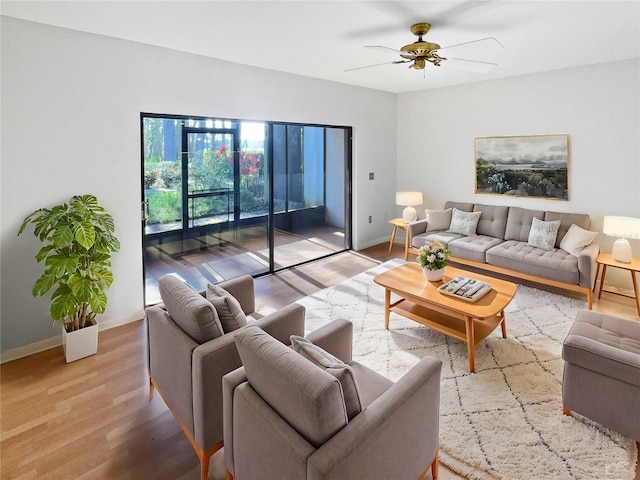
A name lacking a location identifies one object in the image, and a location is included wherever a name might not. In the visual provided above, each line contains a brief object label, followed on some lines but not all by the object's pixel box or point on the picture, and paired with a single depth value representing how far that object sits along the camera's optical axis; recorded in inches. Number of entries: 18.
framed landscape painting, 198.2
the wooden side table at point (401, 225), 223.6
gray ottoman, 81.9
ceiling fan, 121.1
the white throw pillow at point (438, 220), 228.1
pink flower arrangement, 140.3
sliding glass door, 164.2
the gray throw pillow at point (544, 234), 185.2
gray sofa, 162.1
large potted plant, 114.9
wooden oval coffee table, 117.3
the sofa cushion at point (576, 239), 171.0
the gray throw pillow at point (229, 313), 87.1
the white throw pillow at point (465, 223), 216.8
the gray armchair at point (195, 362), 75.7
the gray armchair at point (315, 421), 53.6
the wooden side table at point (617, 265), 155.9
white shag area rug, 81.2
